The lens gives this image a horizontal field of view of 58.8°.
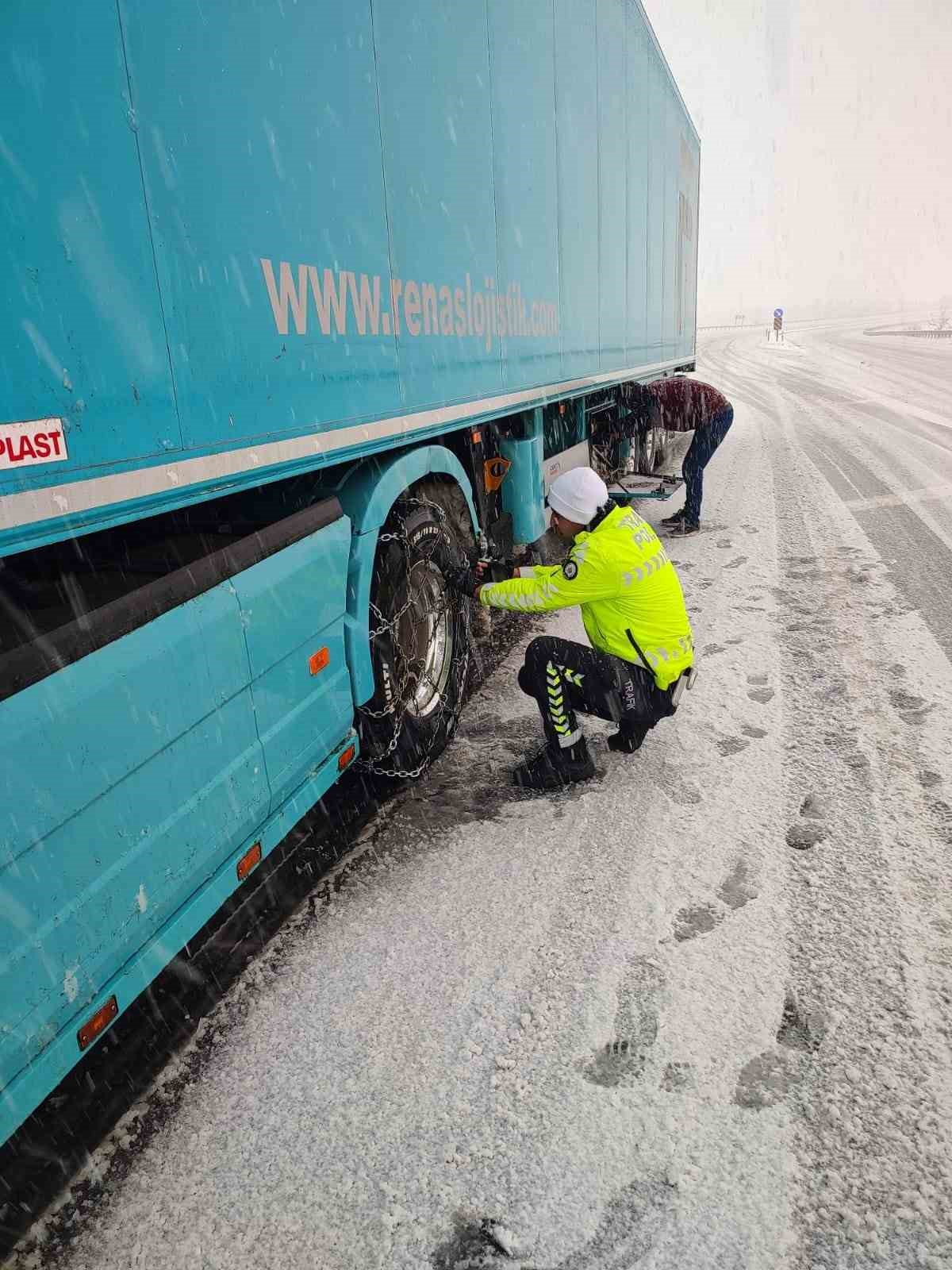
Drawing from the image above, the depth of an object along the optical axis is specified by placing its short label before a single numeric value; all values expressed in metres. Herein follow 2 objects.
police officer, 3.23
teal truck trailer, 1.53
